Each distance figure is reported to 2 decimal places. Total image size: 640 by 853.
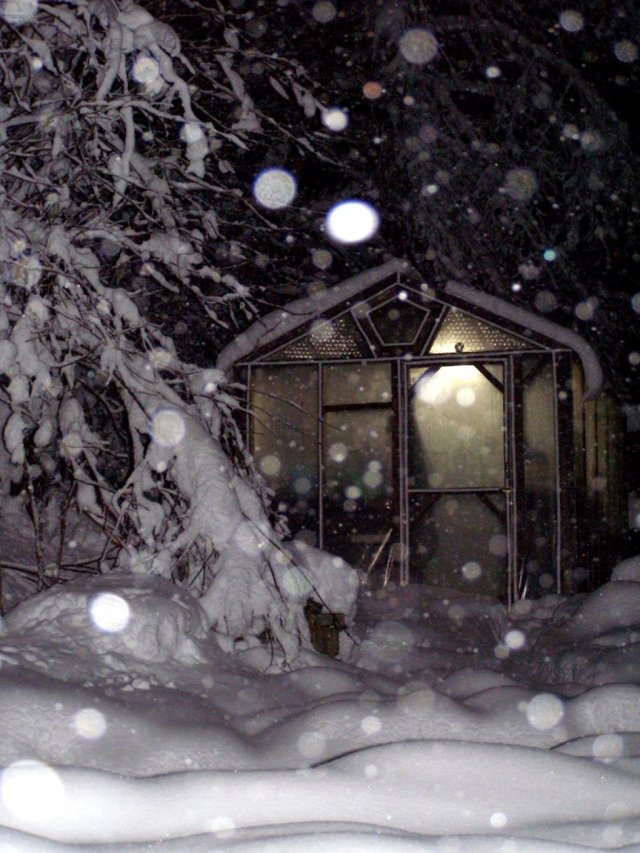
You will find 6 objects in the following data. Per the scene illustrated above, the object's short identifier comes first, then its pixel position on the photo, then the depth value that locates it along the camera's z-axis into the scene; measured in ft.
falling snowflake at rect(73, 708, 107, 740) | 8.95
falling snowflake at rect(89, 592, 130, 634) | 12.06
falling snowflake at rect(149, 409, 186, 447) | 14.24
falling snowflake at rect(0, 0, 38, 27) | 11.88
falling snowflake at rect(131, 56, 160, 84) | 12.58
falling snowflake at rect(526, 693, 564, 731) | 10.93
